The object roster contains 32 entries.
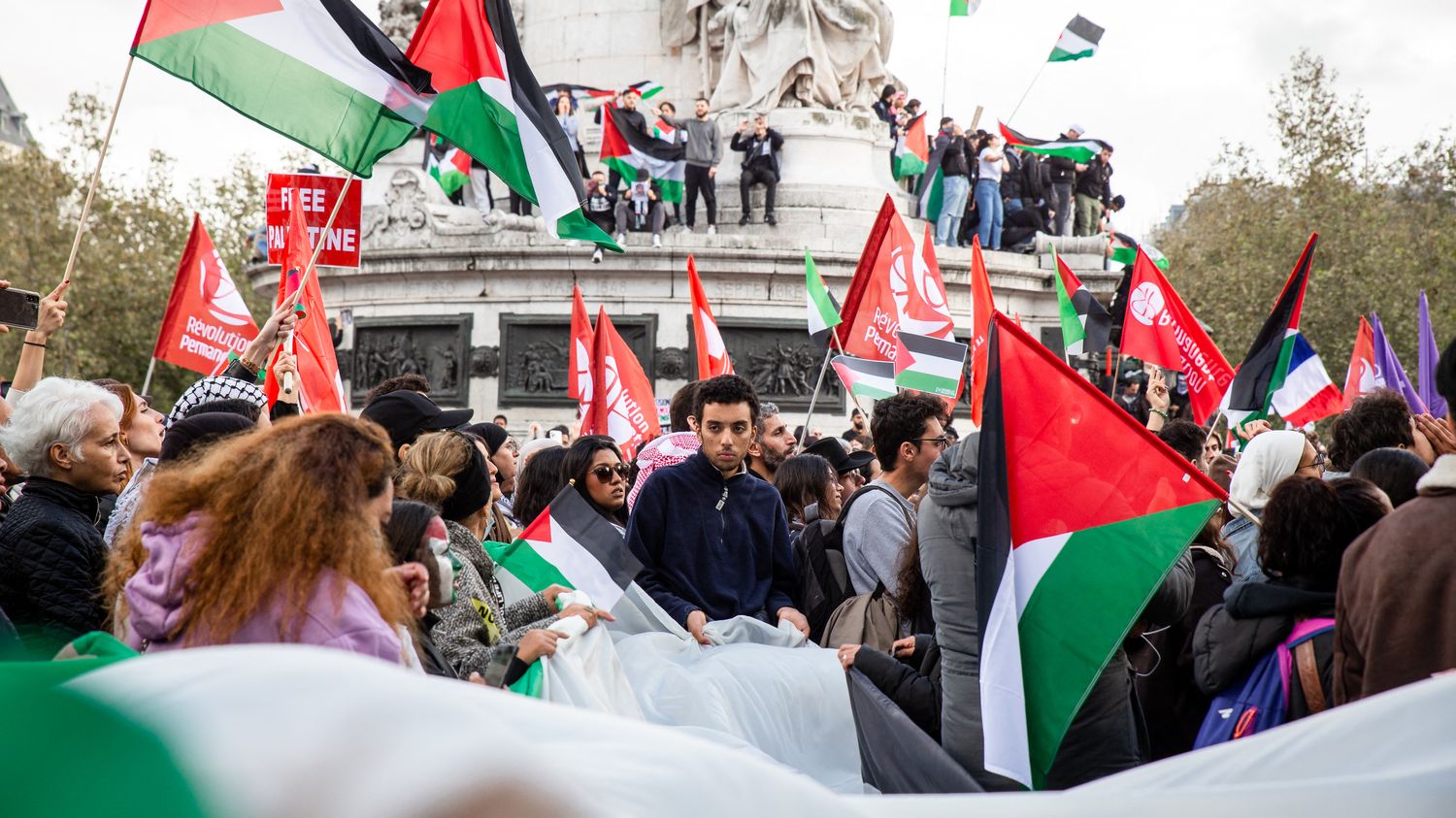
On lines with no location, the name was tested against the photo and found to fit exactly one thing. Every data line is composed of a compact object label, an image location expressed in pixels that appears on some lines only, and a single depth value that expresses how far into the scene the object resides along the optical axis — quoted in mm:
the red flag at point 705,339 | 12766
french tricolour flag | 12594
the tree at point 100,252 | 34750
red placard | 10281
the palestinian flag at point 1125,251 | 19484
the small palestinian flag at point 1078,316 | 14970
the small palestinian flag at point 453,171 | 20469
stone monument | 18688
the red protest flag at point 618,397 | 11828
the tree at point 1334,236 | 34594
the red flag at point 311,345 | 9953
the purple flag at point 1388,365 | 12875
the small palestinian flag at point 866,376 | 11000
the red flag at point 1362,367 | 14039
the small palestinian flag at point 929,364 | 10750
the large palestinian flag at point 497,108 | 7328
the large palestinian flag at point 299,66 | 6648
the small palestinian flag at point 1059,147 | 19188
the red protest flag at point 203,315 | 11156
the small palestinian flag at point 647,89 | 21964
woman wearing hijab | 5738
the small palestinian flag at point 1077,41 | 18938
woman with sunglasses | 6324
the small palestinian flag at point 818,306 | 12820
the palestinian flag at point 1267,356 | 10500
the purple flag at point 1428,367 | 11789
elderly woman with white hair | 4336
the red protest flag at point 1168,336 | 12055
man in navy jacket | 5621
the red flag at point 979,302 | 12730
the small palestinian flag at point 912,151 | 22203
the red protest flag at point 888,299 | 11188
